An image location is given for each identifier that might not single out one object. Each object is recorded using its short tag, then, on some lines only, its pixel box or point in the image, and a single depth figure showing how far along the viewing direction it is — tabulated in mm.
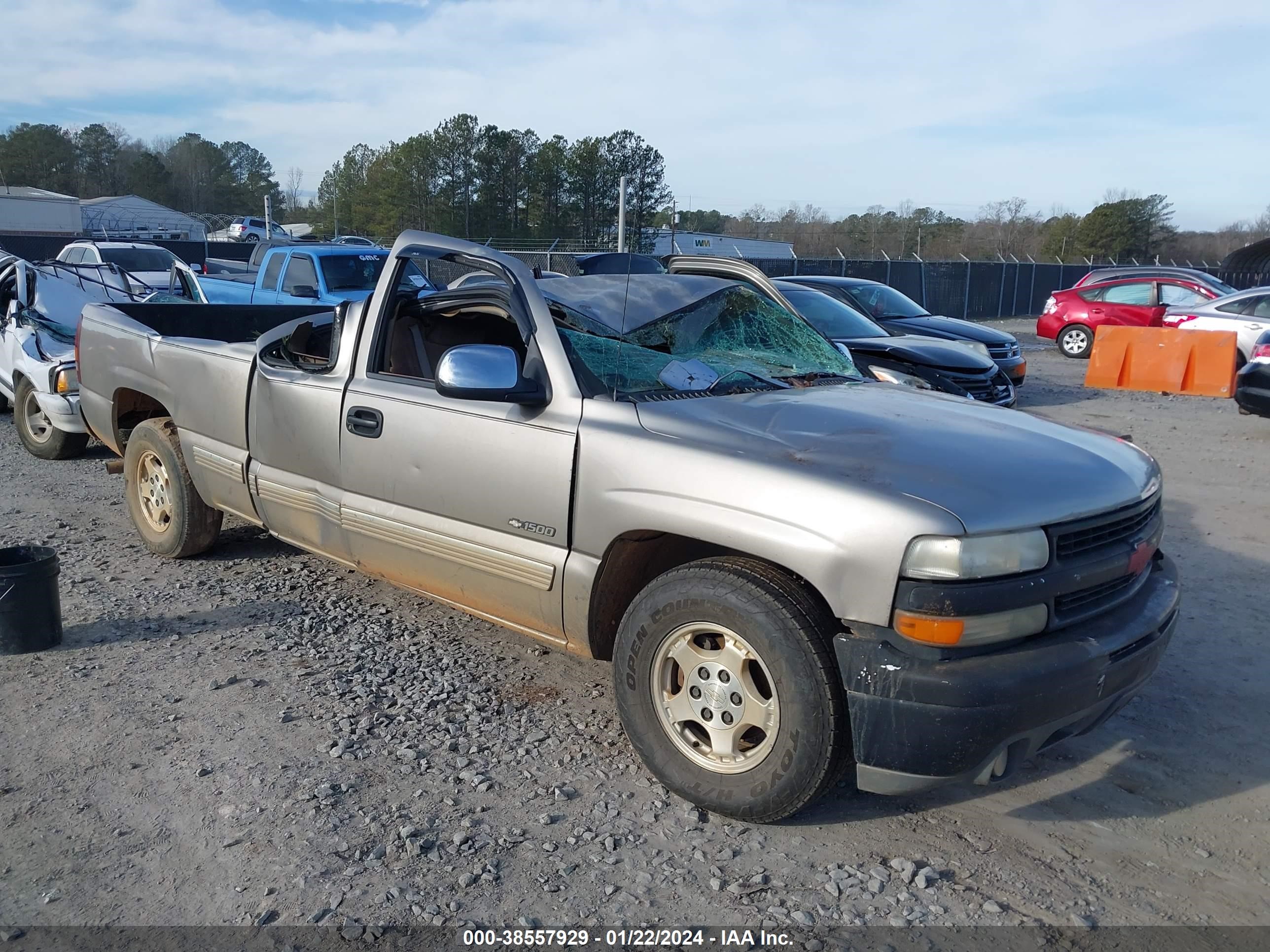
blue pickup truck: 12477
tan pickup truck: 2908
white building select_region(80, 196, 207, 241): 53625
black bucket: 4531
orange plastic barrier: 14258
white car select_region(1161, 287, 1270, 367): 15156
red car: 18359
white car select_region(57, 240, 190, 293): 18469
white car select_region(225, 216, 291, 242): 45938
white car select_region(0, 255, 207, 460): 8664
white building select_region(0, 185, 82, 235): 46969
